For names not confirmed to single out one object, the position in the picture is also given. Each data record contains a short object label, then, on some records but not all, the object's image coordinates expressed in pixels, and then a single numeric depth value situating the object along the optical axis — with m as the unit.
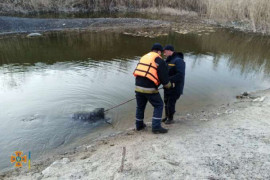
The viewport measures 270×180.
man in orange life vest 4.54
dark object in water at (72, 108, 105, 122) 6.26
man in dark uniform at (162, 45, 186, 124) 5.13
